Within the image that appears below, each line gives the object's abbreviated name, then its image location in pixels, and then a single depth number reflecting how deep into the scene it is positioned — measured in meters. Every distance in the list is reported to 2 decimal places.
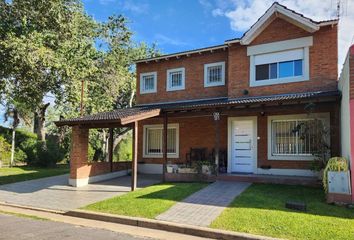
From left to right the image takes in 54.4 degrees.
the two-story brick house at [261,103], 13.82
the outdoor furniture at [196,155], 17.23
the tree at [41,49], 17.59
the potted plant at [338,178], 9.77
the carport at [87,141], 13.67
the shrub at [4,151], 24.28
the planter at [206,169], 14.52
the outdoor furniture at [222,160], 15.71
